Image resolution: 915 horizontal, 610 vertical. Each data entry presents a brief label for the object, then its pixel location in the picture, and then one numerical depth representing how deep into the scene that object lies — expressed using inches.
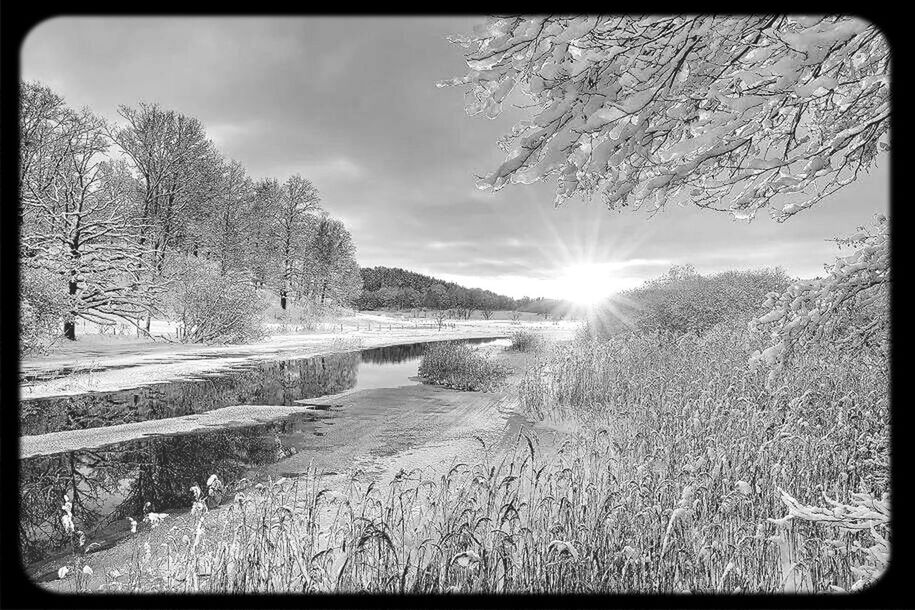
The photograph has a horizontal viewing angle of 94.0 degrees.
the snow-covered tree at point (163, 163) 965.2
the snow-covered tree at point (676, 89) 65.8
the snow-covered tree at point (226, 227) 1229.1
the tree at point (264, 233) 1333.7
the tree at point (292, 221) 1461.6
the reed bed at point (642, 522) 106.2
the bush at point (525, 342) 970.7
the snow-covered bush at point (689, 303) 645.9
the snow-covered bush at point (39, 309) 480.1
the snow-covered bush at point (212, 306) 784.3
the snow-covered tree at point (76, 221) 625.9
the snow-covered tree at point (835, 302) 102.1
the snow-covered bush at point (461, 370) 560.5
